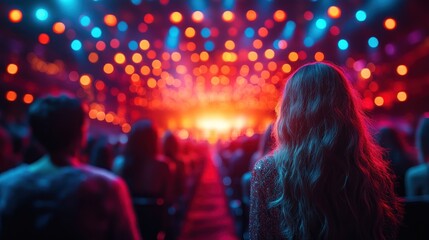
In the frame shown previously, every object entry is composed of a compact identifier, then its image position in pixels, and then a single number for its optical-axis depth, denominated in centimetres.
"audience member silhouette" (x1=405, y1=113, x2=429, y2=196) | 418
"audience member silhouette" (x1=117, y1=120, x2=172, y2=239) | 552
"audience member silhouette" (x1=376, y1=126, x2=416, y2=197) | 507
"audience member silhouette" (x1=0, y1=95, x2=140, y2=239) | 210
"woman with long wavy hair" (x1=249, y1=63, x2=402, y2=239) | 202
